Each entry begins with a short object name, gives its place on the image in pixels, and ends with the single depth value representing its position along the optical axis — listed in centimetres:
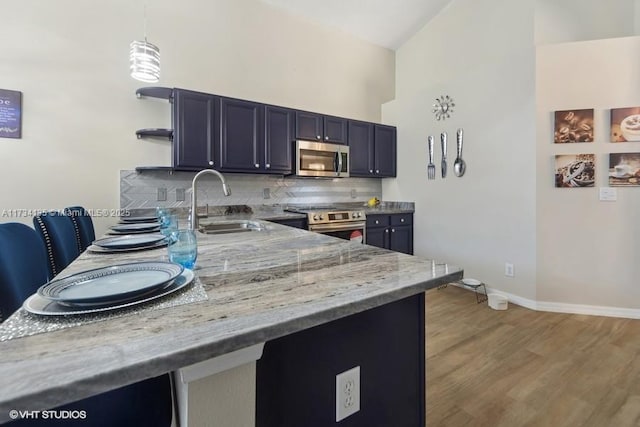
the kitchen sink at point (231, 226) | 222
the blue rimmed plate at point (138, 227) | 187
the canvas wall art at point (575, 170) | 269
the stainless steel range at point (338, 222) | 335
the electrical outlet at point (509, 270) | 304
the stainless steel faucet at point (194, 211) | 176
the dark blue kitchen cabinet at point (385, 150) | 425
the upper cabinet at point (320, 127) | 362
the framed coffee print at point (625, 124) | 258
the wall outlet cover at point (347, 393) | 88
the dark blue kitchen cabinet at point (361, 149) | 407
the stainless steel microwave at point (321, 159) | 354
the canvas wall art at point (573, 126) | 269
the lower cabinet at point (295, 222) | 323
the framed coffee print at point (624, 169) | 258
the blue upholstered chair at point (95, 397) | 66
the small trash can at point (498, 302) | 284
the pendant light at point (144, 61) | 217
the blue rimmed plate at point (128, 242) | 127
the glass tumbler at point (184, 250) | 95
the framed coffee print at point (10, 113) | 246
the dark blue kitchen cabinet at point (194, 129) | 286
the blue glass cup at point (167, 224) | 155
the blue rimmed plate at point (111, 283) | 62
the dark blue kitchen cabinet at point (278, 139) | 337
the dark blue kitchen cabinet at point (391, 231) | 383
